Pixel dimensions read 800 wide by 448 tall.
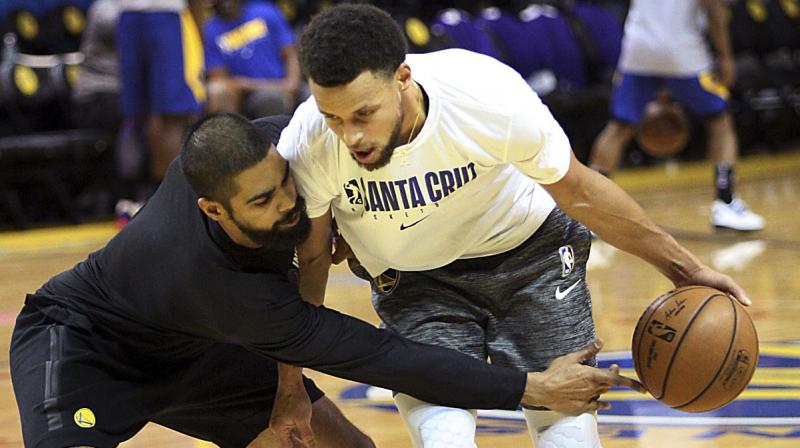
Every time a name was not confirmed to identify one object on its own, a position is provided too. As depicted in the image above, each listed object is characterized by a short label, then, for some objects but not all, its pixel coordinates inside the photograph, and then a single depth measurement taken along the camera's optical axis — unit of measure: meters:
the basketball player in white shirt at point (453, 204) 5.55
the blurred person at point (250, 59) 17.86
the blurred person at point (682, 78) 14.37
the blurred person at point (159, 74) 15.64
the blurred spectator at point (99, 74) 17.56
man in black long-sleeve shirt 5.71
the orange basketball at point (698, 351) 6.03
